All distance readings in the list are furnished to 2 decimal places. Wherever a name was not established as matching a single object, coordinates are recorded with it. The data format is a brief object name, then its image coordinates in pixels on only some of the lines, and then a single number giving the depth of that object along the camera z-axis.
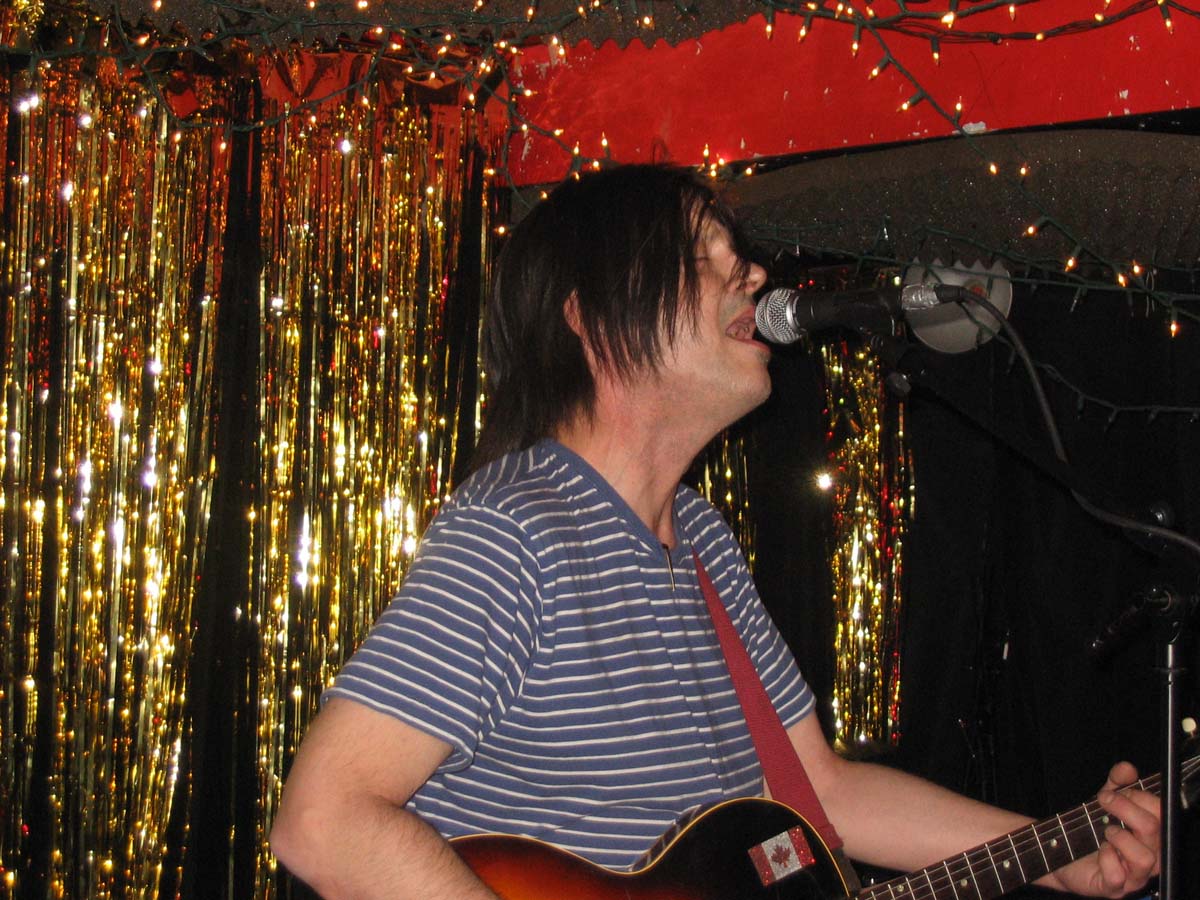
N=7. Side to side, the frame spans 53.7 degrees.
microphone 1.58
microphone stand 1.46
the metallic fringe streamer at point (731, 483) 4.62
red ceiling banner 2.50
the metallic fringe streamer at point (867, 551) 4.68
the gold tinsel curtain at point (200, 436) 3.15
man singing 1.48
